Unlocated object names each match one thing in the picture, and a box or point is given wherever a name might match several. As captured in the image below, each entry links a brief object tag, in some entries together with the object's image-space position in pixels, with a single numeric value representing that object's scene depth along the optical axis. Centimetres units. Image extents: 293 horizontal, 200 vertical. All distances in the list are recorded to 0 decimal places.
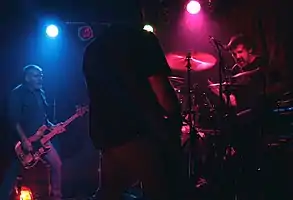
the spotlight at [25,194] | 617
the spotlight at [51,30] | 752
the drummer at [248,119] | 541
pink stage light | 773
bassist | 617
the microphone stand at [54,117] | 756
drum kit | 579
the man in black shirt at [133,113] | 273
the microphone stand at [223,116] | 552
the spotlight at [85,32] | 762
